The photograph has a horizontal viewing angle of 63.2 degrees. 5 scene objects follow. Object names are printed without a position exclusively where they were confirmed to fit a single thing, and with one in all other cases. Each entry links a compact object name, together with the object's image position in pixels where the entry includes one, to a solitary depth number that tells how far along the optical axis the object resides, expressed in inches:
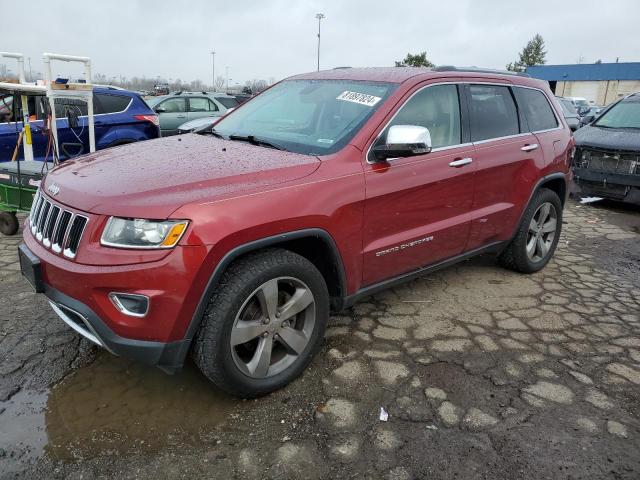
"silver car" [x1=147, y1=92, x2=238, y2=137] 533.6
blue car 289.1
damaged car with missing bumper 294.8
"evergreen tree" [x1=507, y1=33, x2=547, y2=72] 3476.9
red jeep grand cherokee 93.4
